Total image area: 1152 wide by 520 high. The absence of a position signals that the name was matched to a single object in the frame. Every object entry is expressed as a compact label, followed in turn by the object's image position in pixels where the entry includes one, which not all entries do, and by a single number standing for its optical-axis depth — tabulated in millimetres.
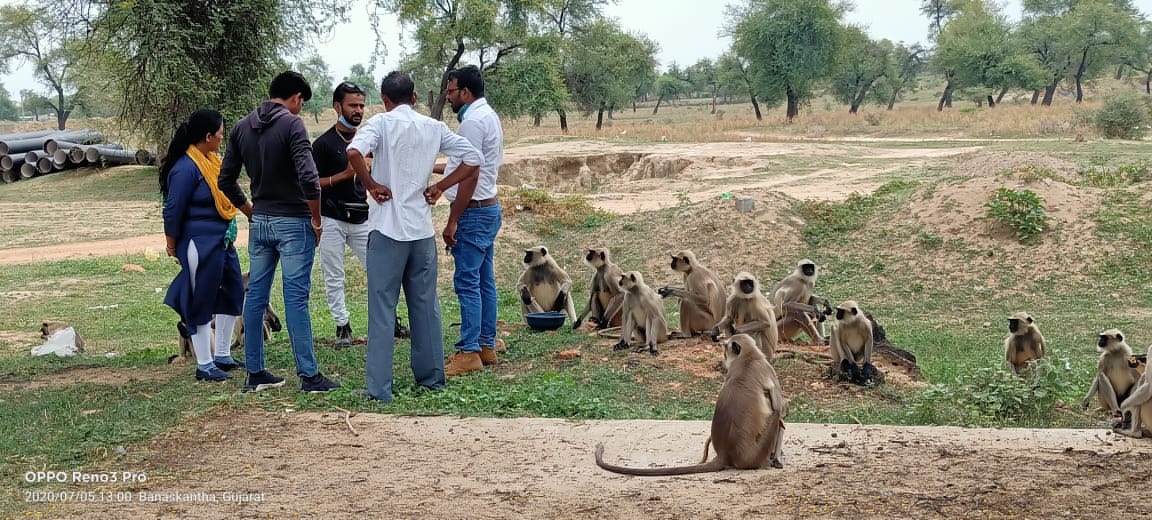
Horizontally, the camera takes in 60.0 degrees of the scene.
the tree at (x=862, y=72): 66000
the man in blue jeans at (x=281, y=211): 6879
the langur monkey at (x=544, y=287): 10766
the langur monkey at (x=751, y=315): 8734
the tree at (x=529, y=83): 41344
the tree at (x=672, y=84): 95125
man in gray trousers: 6602
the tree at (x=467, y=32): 36469
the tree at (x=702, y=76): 95000
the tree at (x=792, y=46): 56656
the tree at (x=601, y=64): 57406
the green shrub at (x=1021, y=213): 15039
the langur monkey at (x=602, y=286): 10648
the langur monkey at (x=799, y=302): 10102
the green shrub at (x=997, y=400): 7066
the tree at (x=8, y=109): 97562
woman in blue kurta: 7402
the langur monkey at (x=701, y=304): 10148
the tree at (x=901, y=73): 68312
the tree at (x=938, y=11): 85819
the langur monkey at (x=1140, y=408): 6152
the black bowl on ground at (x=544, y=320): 10242
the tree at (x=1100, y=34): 60188
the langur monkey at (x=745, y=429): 5133
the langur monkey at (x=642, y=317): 9438
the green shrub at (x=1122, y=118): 32875
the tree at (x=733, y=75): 64688
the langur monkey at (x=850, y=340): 8477
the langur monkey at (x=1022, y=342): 9211
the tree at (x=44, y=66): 48031
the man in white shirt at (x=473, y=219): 7898
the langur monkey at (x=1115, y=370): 7789
